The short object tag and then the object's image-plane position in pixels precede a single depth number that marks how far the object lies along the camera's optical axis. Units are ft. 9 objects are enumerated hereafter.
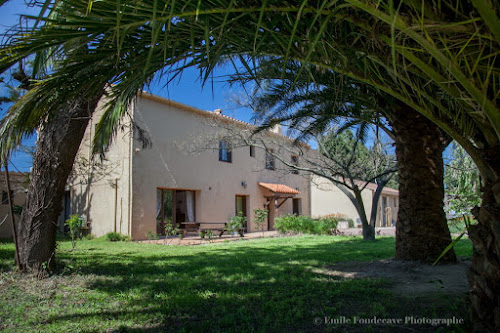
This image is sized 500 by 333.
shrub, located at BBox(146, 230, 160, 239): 47.00
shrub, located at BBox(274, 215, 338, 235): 57.77
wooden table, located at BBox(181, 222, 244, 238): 48.75
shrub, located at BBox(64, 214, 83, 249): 36.79
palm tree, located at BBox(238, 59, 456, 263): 20.30
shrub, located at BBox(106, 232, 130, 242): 46.83
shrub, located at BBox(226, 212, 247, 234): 52.48
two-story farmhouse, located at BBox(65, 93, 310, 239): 48.78
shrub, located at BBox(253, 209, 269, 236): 57.07
